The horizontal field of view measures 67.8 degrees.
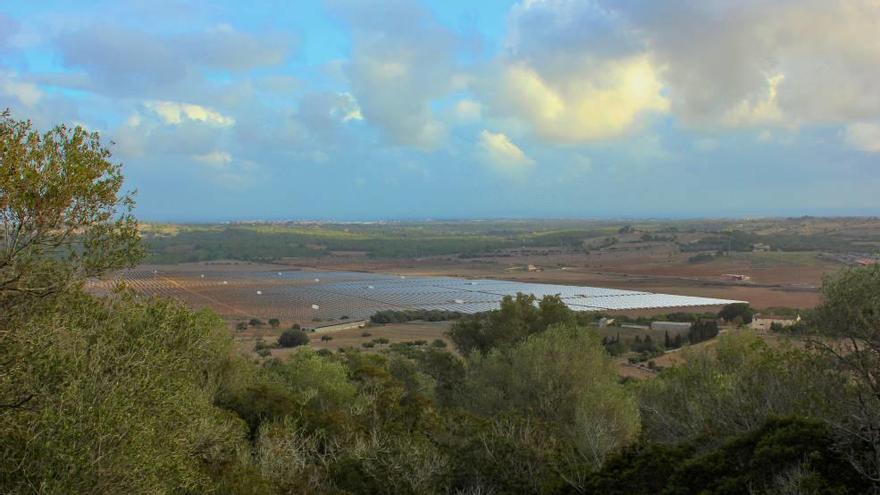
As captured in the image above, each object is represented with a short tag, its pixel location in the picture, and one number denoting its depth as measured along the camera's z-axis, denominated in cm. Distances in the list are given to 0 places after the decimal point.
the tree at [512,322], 3419
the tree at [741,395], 1478
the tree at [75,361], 884
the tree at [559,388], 1967
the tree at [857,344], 1121
